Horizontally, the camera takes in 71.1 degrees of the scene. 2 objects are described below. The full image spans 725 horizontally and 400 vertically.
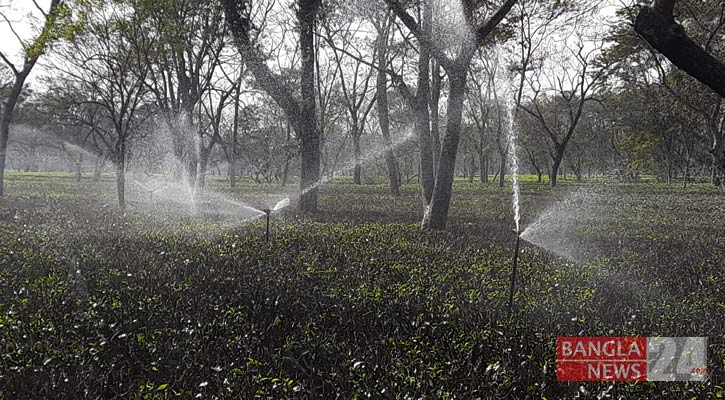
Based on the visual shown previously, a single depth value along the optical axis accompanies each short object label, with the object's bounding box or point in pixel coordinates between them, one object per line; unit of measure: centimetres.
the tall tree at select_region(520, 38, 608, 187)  3138
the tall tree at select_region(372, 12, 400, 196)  2513
